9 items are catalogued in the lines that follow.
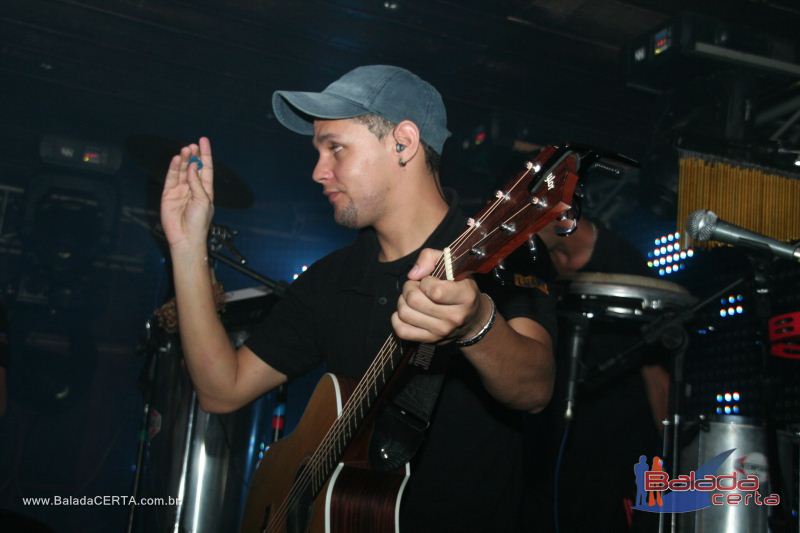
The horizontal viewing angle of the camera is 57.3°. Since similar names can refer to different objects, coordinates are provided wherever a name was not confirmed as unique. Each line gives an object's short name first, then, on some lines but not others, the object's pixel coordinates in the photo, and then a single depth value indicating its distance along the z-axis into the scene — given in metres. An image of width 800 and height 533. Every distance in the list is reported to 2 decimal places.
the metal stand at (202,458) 4.25
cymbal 4.43
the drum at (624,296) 3.32
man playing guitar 2.31
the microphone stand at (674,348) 3.01
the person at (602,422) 4.26
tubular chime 4.15
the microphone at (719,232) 2.85
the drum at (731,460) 2.76
